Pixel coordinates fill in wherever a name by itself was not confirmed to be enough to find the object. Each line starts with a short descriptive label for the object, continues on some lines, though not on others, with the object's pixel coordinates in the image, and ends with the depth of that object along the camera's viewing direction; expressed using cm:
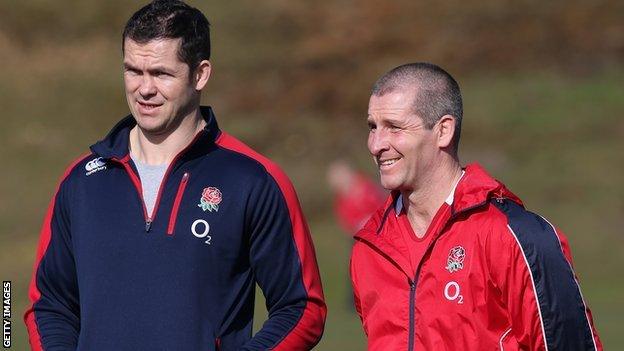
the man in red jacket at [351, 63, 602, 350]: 1098
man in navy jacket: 1130
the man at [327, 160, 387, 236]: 4353
